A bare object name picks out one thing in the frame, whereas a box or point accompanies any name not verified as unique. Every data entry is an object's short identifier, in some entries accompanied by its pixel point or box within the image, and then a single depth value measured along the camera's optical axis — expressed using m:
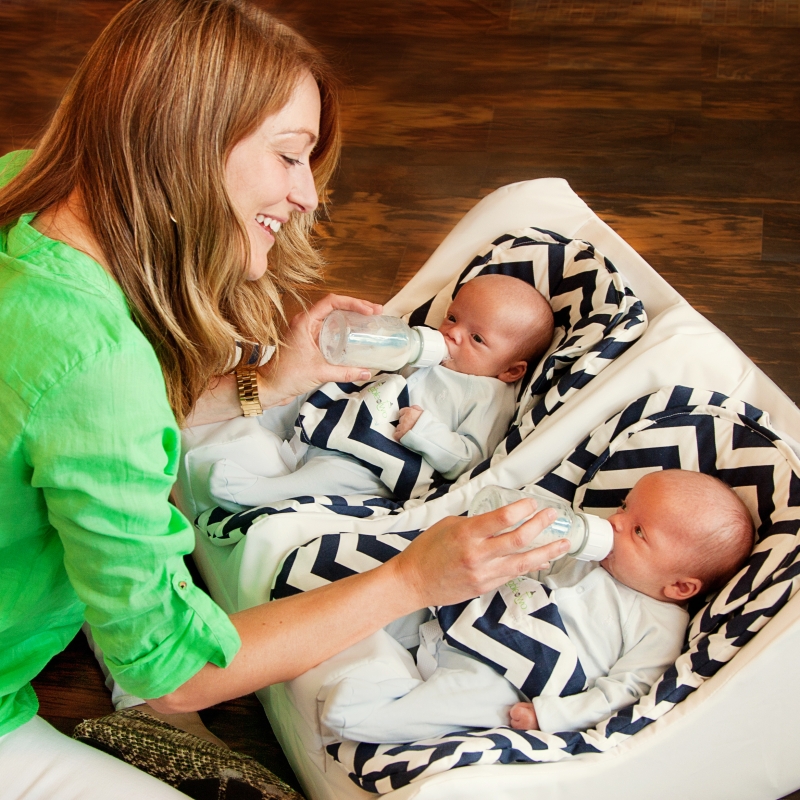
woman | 0.88
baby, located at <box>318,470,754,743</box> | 1.21
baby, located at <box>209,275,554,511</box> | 1.61
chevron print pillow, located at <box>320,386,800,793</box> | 1.16
